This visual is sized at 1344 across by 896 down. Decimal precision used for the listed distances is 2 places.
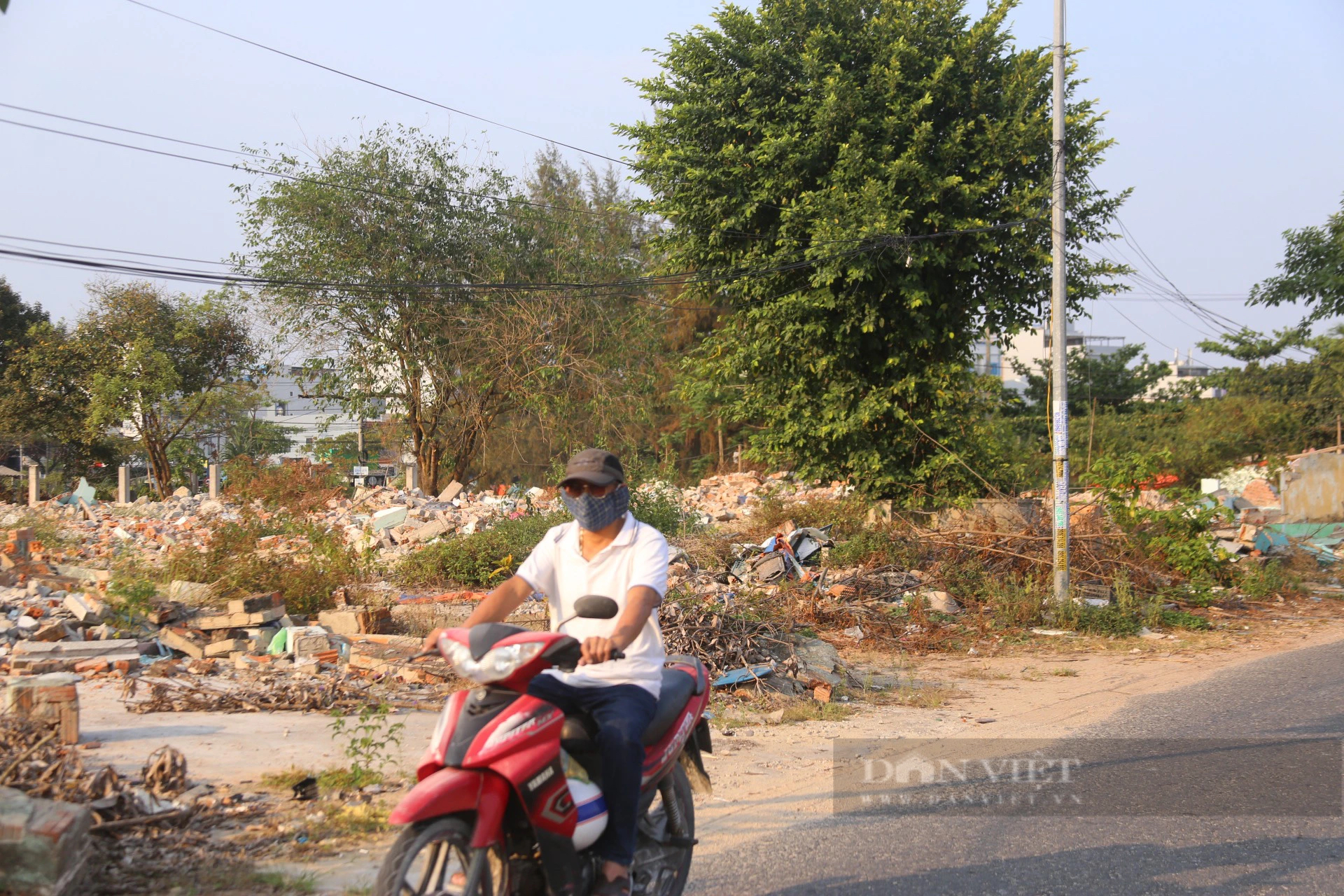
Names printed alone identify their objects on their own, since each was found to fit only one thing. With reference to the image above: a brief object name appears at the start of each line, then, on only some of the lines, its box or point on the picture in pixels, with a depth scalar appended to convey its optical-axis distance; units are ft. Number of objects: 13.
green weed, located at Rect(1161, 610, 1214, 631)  43.21
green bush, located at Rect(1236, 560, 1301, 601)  50.55
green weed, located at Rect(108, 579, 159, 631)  33.47
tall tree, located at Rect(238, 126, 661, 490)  85.66
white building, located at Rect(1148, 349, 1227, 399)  251.52
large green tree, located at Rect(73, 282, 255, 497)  108.47
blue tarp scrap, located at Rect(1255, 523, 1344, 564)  59.57
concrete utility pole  43.73
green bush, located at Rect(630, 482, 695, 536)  52.85
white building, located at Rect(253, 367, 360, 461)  90.53
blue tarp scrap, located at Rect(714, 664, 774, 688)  28.84
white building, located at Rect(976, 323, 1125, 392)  231.91
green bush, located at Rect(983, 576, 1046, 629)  43.19
